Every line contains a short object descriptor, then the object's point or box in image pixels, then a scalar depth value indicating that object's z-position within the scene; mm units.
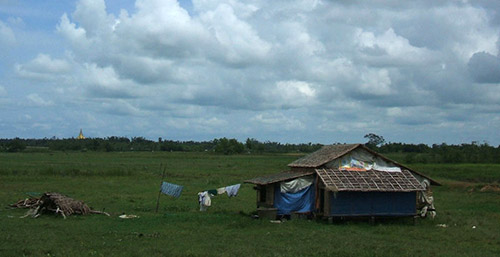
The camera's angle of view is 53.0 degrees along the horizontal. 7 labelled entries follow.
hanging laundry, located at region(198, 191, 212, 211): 26312
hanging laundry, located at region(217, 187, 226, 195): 26172
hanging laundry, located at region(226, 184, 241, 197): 25875
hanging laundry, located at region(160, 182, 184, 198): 25359
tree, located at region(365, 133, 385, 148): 111556
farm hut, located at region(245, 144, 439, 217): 22500
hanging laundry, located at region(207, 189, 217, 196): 26025
